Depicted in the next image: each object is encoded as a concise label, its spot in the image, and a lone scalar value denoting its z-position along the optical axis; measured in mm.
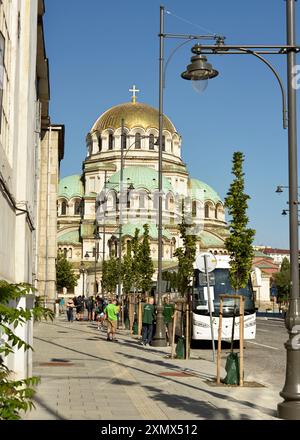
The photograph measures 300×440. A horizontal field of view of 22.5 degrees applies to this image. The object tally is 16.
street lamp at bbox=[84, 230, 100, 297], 101538
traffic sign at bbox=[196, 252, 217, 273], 19109
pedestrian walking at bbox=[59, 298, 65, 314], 74881
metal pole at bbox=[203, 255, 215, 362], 19109
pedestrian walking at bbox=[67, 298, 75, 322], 48466
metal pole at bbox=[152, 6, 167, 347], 25406
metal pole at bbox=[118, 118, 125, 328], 42788
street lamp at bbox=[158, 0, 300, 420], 10297
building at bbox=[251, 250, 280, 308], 136125
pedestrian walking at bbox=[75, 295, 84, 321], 53719
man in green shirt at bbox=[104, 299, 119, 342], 27369
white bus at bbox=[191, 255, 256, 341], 26766
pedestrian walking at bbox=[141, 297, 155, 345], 25484
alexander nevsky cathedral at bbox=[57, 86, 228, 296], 122875
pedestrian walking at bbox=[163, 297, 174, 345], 26039
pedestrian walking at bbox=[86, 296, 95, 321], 55319
